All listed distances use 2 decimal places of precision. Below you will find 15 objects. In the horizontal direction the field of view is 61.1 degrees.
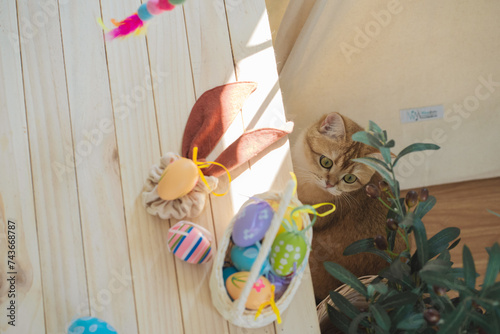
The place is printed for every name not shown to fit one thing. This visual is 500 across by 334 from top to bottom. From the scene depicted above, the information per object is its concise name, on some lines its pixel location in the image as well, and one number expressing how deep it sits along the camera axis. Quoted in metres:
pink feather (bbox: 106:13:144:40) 0.99
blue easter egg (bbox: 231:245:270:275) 0.95
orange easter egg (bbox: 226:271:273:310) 0.93
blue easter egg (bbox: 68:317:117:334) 0.95
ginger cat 1.43
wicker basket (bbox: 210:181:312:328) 0.95
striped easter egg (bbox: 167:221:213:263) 1.00
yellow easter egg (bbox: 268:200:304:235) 0.98
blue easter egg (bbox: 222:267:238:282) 0.99
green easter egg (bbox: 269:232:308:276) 0.93
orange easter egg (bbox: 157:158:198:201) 1.01
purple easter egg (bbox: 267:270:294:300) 0.97
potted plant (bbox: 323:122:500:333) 0.87
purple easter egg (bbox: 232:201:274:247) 0.94
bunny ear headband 1.02
